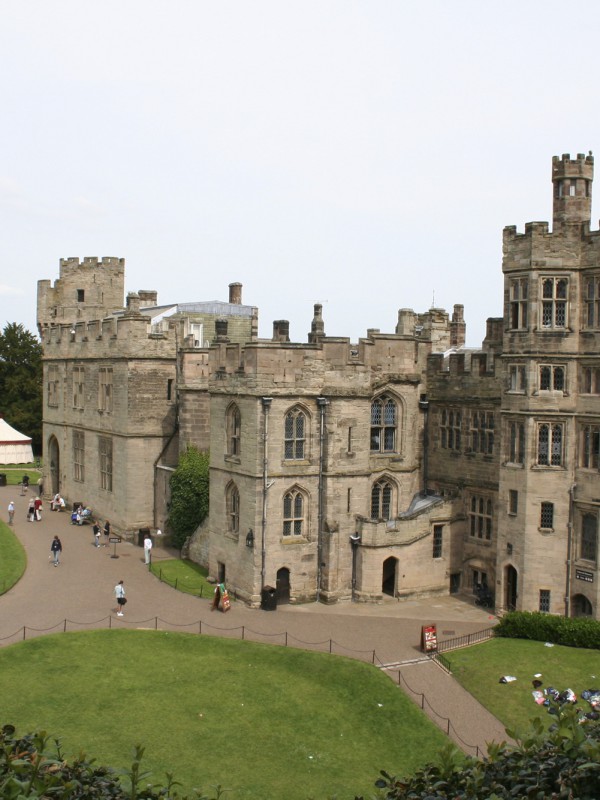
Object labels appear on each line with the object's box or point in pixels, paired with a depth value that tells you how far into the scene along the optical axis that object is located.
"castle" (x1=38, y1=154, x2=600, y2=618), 33.19
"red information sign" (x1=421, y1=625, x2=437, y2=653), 30.39
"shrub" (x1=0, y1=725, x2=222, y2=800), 9.99
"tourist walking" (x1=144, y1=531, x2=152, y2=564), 41.06
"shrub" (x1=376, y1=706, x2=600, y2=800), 9.88
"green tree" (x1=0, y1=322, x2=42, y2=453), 80.69
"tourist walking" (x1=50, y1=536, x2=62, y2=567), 40.56
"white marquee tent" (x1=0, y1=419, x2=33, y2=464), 75.00
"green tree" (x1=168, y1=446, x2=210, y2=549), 42.94
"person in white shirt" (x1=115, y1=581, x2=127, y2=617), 33.74
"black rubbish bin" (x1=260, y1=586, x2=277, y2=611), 34.84
